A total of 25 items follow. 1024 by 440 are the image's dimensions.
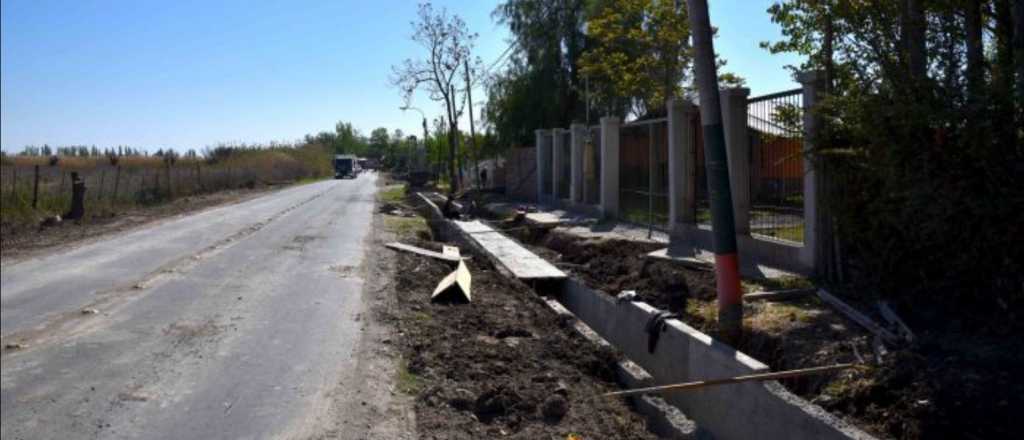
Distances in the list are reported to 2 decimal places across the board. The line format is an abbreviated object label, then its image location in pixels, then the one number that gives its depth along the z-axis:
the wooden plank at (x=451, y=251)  16.10
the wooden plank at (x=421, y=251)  15.49
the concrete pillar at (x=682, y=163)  14.57
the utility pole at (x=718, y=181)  8.08
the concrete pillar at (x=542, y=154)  29.61
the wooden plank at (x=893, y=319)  6.52
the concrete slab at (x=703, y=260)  10.32
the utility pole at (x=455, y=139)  45.38
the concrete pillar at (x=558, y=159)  27.00
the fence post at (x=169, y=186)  37.00
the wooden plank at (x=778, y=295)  8.78
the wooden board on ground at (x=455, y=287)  11.48
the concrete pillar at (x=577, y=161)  23.64
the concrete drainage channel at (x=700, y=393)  5.59
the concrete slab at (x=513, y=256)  13.46
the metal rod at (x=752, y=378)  6.03
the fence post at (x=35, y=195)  22.48
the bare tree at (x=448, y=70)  45.25
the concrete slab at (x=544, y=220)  20.52
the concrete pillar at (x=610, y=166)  20.31
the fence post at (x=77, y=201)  23.73
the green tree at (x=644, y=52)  25.27
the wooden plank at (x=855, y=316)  6.69
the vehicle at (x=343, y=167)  96.31
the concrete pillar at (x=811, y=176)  9.47
